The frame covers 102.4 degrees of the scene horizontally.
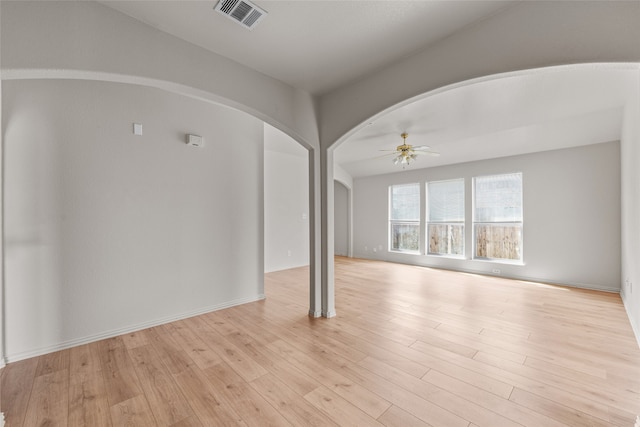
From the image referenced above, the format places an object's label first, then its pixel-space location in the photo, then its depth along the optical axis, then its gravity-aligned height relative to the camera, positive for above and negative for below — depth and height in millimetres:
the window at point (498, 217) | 5348 -71
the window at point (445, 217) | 6164 -82
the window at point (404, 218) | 6949 -112
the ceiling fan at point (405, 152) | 4449 +1105
